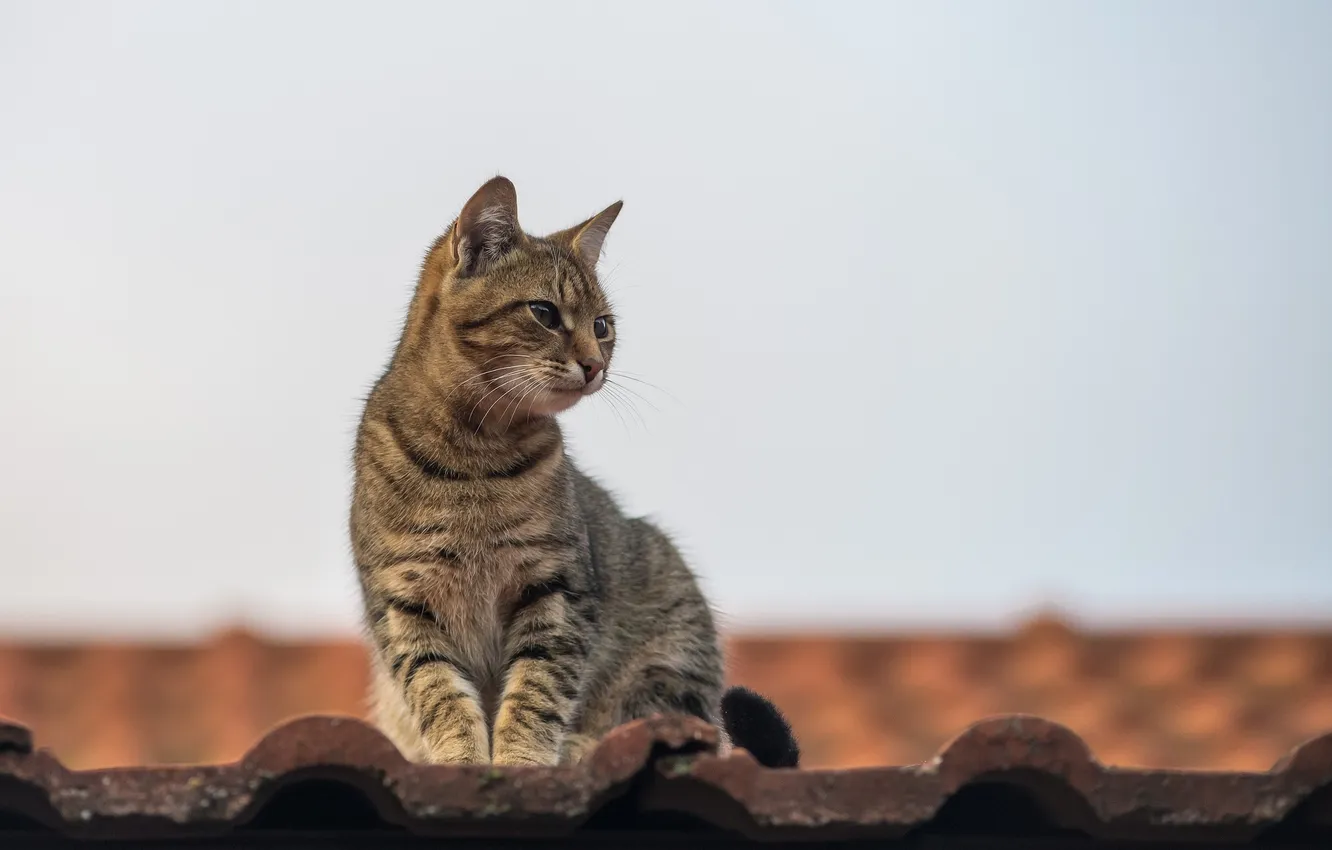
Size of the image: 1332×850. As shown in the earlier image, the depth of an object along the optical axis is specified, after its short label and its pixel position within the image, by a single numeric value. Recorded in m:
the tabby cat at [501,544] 6.78
